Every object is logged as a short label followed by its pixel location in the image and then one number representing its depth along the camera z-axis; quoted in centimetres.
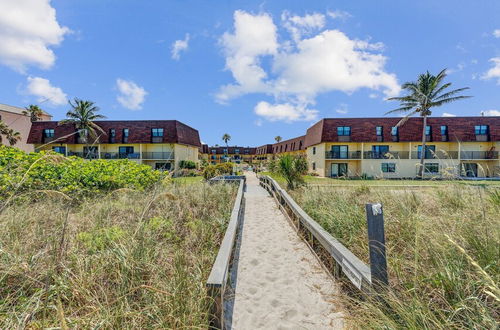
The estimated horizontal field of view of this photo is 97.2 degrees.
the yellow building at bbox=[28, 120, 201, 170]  3039
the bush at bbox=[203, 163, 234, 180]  2028
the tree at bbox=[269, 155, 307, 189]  1121
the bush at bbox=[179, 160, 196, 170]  2964
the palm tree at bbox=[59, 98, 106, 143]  2966
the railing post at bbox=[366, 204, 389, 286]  246
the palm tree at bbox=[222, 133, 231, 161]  9075
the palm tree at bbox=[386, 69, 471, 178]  2562
